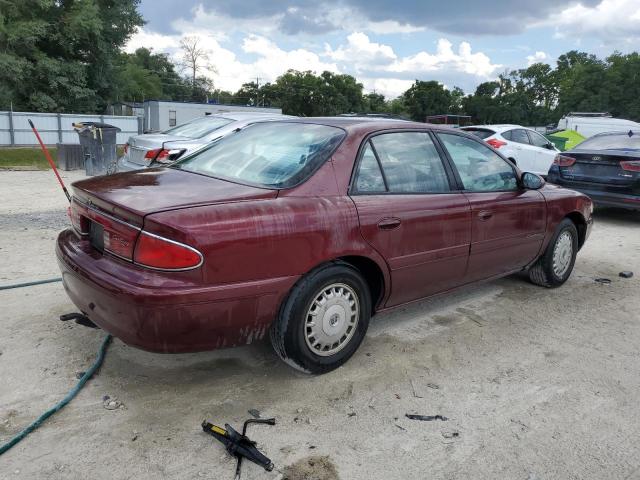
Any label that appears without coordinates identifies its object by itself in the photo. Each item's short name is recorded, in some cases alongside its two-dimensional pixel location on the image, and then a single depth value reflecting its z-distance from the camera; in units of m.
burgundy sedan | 2.72
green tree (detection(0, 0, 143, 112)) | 31.44
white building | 39.06
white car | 12.23
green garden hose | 2.59
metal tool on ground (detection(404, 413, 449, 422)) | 2.96
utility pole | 83.74
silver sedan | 8.75
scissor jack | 2.52
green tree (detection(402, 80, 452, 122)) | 92.12
